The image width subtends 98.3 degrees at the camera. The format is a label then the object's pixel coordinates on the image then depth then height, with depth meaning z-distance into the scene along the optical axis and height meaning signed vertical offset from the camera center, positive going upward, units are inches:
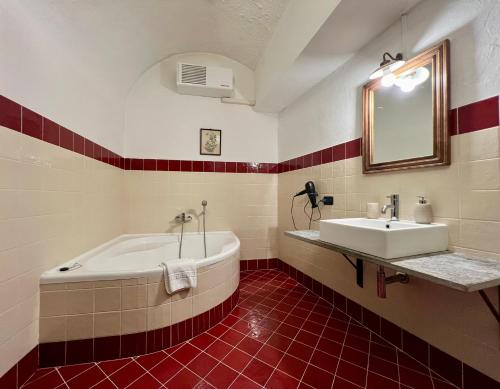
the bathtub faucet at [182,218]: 101.0 -11.7
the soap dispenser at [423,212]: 46.2 -4.1
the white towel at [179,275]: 53.6 -20.7
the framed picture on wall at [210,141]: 105.5 +25.5
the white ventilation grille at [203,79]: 96.5 +51.8
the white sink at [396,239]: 39.4 -9.1
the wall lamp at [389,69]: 49.2 +29.0
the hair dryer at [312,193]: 81.4 +0.0
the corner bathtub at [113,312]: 48.0 -28.4
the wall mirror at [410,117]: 44.7 +18.5
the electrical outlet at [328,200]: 76.1 -2.5
